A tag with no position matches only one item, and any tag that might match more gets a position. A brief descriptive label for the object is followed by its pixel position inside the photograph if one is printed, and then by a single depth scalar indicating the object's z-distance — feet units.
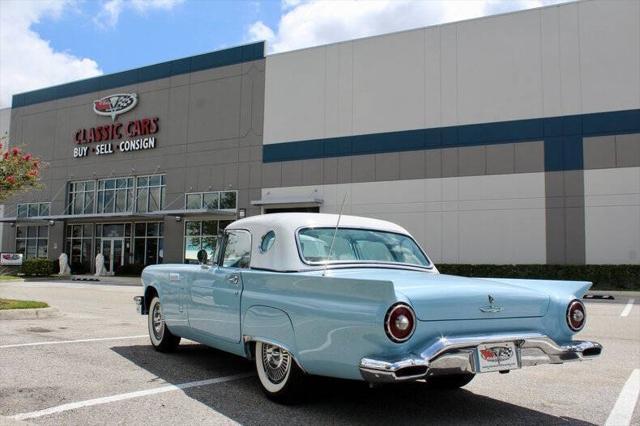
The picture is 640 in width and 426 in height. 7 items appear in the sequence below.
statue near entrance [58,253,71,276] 111.55
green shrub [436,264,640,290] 72.79
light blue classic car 13.04
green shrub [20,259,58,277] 108.78
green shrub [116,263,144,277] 108.28
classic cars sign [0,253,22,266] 121.29
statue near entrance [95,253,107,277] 109.09
